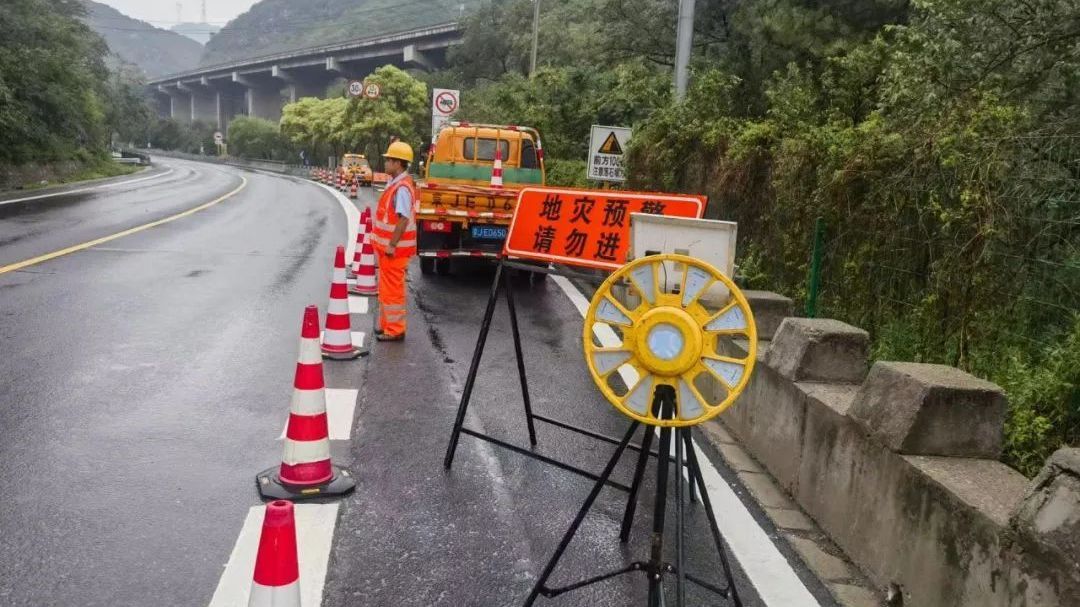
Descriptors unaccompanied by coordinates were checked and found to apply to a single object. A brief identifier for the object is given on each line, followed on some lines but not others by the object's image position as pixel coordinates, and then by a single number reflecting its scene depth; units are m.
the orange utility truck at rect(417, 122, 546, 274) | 12.80
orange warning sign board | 4.94
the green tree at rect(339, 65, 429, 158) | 68.69
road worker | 8.71
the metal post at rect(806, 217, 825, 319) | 7.17
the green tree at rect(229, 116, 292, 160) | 109.19
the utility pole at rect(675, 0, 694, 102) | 13.95
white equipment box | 4.02
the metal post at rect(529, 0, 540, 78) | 37.84
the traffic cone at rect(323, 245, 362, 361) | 7.90
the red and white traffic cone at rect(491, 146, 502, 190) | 15.09
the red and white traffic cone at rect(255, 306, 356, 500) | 4.80
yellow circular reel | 3.25
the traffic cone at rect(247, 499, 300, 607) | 2.66
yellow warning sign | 16.34
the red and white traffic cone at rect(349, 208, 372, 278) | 12.27
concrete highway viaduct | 86.03
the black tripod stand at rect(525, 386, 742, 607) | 3.33
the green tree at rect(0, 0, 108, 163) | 31.81
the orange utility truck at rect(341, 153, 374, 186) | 48.00
